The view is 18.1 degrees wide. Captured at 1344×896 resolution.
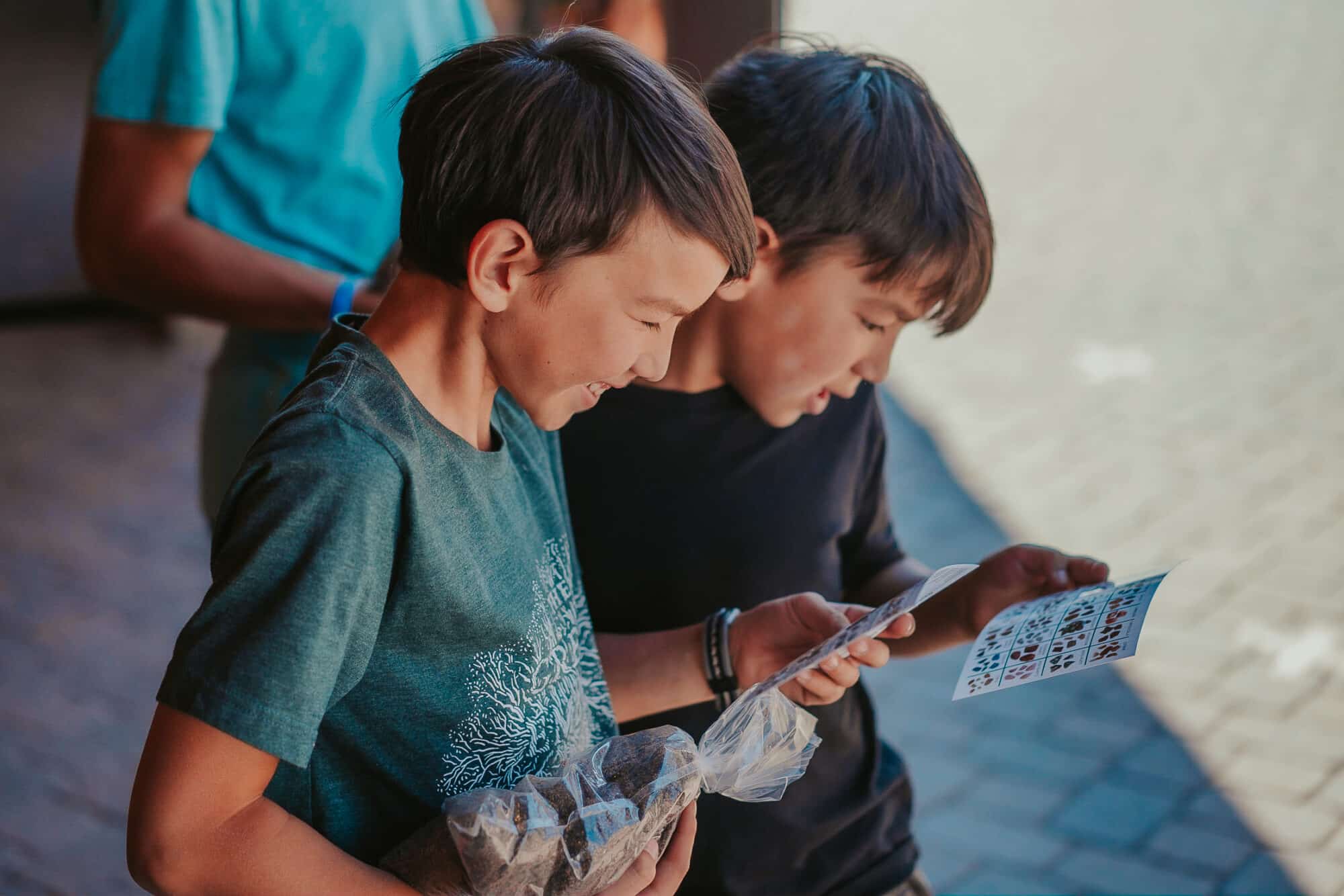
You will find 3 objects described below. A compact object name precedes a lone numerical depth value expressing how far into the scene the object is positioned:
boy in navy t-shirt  2.51
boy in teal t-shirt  2.14
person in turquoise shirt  2.51
